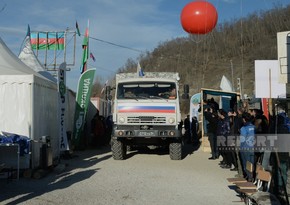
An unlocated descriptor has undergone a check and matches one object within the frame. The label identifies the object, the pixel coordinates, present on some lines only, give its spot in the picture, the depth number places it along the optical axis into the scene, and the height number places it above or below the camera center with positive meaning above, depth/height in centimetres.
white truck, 991 +7
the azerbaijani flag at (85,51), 1564 +351
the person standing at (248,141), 630 -54
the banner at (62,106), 938 +34
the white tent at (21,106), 793 +30
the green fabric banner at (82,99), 1182 +71
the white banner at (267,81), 752 +88
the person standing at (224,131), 879 -45
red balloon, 715 +240
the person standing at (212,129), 1022 -45
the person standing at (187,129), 1613 -71
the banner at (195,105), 1682 +63
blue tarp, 701 -57
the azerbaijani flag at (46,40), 2298 +591
